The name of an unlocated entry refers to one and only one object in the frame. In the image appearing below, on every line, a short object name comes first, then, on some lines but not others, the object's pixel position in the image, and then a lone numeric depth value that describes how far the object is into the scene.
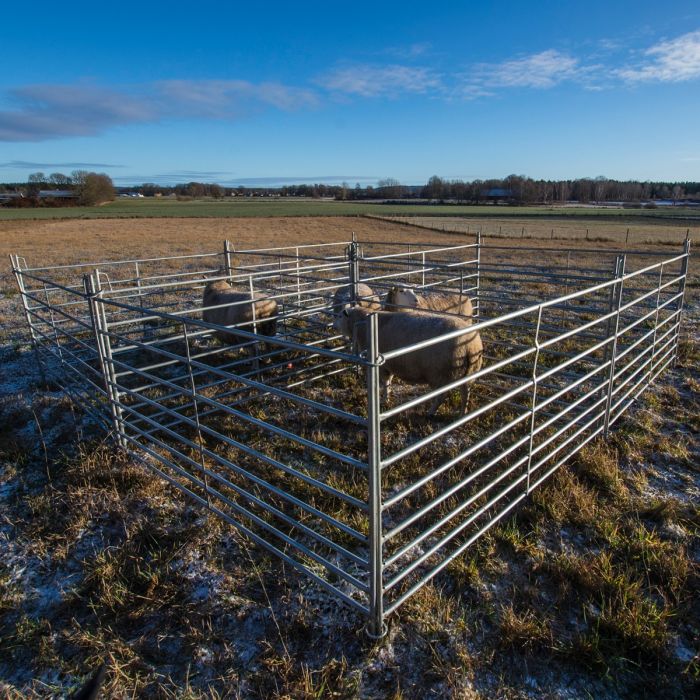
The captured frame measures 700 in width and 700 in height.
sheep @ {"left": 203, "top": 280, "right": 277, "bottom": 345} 7.32
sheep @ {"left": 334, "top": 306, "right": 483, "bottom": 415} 5.03
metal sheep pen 2.87
